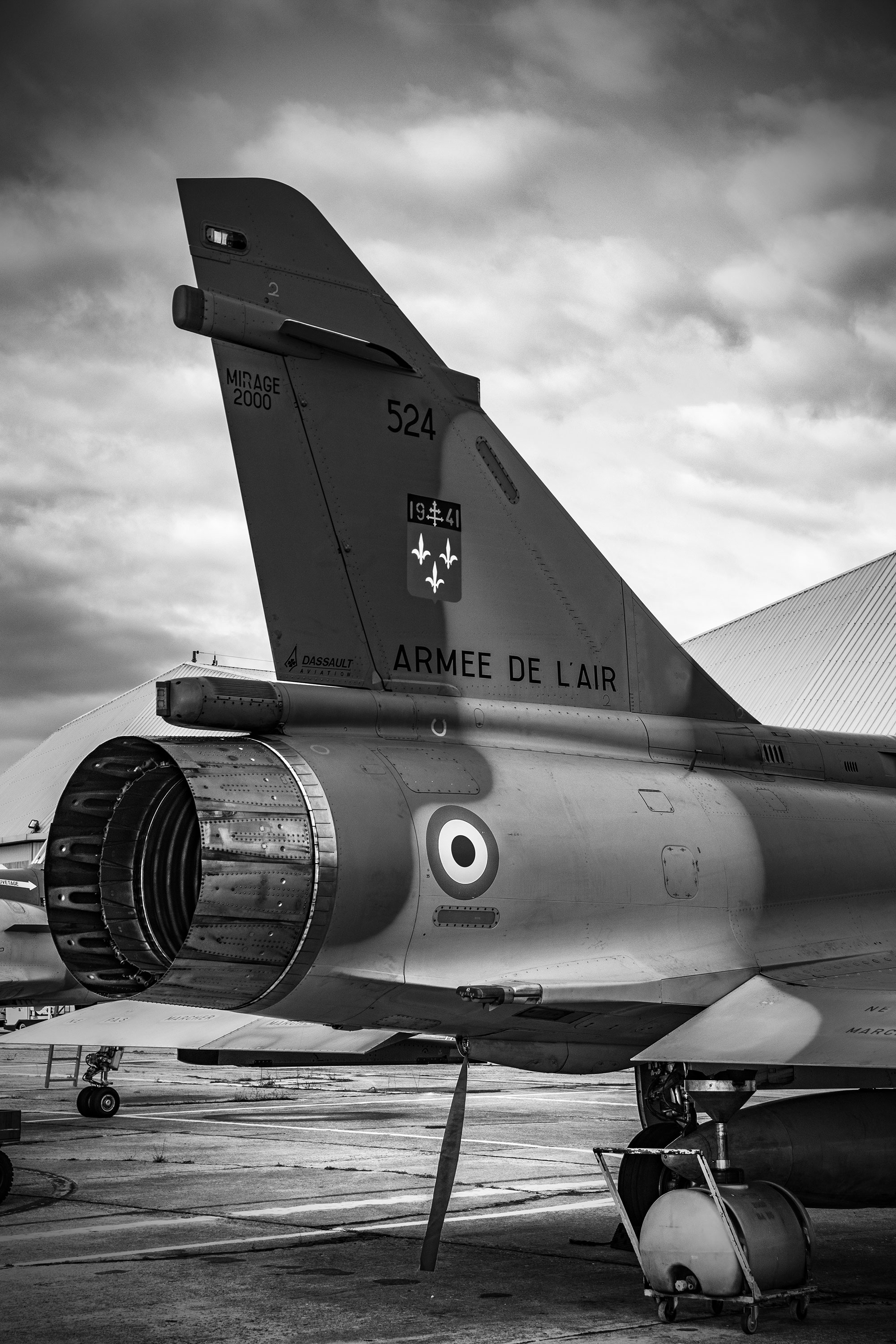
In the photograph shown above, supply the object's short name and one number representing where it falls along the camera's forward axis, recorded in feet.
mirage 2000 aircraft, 18.88
